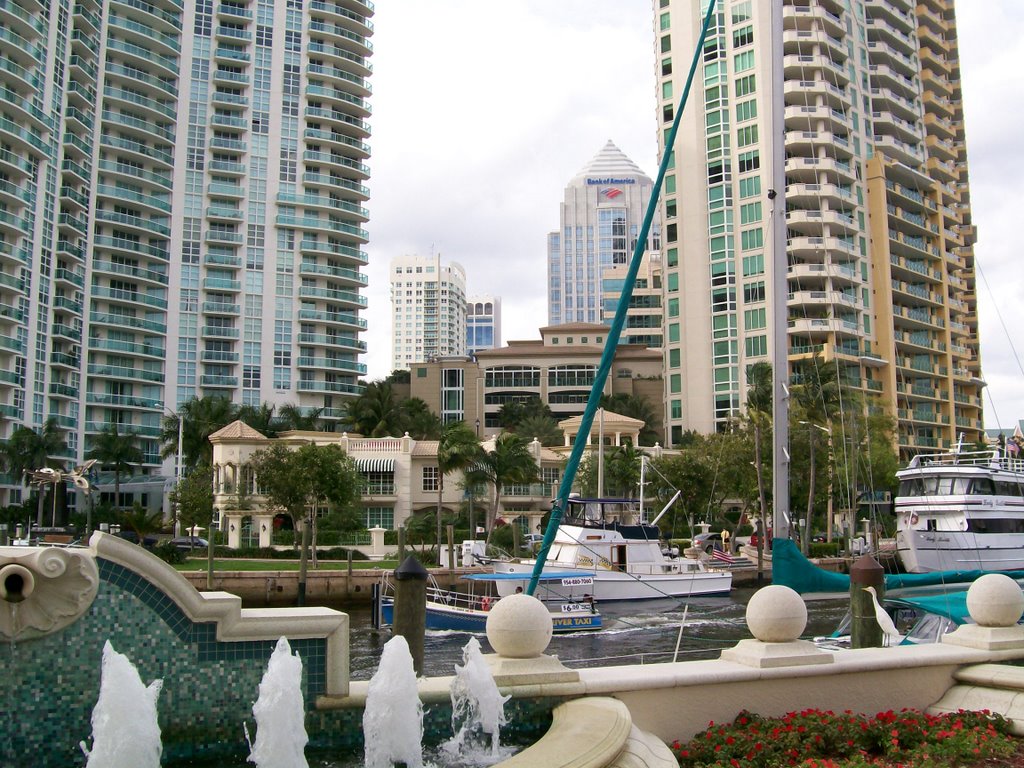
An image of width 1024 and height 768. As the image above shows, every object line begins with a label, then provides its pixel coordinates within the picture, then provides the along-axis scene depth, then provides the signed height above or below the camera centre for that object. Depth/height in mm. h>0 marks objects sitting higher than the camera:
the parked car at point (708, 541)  57831 -3935
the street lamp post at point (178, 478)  59781 +594
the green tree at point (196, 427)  77562 +4863
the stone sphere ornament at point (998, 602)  11336 -1498
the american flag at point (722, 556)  51838 -4194
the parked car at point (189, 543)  51000 -3150
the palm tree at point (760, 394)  62562 +6596
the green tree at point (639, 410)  102250 +7877
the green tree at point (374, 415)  87188 +6337
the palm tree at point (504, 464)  56438 +1091
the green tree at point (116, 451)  78125 +2887
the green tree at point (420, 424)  88812 +5636
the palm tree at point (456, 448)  54219 +1991
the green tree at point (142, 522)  55291 -2251
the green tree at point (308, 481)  50312 +187
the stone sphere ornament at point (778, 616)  9992 -1445
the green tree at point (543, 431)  91750 +5141
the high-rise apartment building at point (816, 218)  82750 +24144
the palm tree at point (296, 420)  87812 +6096
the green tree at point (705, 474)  60969 +392
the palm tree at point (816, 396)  62625 +5737
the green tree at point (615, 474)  63406 +513
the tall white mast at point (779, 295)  16422 +3341
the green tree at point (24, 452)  70125 +2595
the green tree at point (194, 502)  56844 -994
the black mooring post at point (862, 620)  14781 -2198
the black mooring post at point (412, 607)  11242 -1487
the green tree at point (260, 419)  83438 +5864
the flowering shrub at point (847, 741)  8289 -2408
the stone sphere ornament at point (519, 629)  9094 -1412
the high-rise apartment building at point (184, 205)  82125 +27532
